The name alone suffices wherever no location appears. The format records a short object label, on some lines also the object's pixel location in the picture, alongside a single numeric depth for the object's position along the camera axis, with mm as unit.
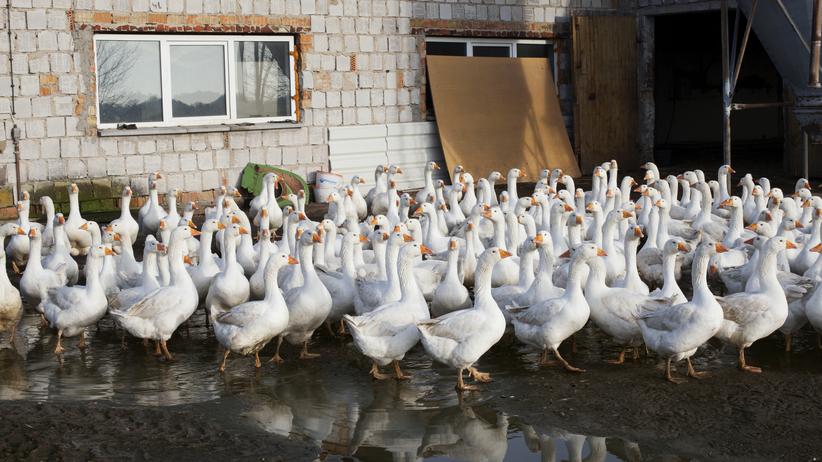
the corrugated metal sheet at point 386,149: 18375
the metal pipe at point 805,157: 17445
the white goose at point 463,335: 7941
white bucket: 17703
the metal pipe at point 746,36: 16422
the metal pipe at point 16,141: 15070
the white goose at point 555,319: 8320
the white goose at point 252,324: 8484
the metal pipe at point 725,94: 16766
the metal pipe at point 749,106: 16703
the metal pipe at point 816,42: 15297
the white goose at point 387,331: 8195
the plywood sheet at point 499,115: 19219
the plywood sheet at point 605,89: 20750
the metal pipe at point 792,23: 16250
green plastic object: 17078
